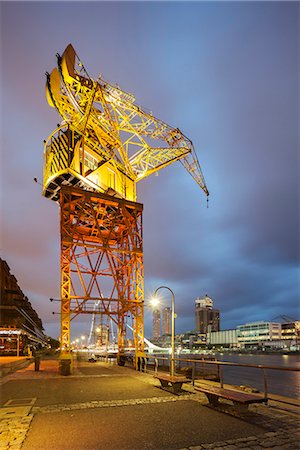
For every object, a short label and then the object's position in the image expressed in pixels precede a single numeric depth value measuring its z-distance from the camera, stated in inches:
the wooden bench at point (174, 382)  515.2
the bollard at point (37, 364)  996.0
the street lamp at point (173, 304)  669.3
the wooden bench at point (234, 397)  347.6
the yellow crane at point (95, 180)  1084.5
